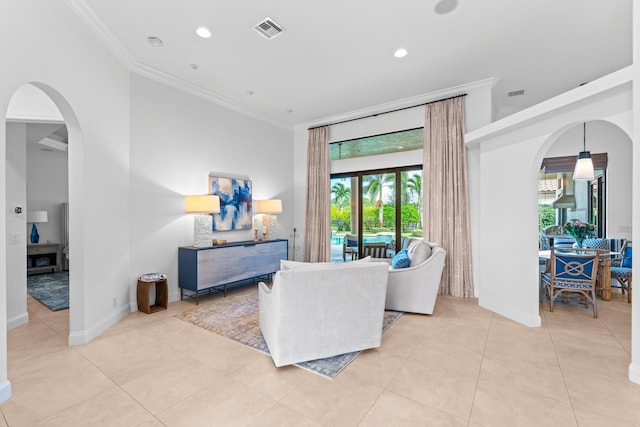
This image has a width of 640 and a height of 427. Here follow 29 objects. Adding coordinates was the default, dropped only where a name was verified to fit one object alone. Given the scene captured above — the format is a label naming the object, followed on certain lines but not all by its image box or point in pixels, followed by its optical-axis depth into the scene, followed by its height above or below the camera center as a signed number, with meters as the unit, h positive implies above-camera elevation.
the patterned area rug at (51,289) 4.20 -1.32
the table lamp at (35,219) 6.21 -0.16
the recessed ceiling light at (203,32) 3.17 +1.95
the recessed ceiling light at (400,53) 3.59 +1.95
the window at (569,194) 5.36 +0.32
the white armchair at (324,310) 2.36 -0.84
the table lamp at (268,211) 5.50 +0.00
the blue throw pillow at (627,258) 4.40 -0.71
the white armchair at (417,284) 3.68 -0.93
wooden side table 3.77 -1.12
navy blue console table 4.17 -0.82
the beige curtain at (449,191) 4.59 +0.32
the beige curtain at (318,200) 6.03 +0.23
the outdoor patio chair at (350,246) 6.05 -0.72
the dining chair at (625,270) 4.18 -0.86
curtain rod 4.69 +1.81
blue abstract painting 4.94 +0.15
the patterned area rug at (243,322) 2.49 -1.31
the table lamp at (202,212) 4.27 -0.02
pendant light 4.30 +0.63
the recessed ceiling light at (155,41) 3.31 +1.94
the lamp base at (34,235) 6.51 -0.53
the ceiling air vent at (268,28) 3.07 +1.97
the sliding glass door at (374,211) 5.37 +0.00
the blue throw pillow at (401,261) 3.88 -0.67
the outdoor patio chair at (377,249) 5.57 -0.73
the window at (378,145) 5.25 +1.27
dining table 4.17 -0.92
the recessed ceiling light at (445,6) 2.77 +1.97
